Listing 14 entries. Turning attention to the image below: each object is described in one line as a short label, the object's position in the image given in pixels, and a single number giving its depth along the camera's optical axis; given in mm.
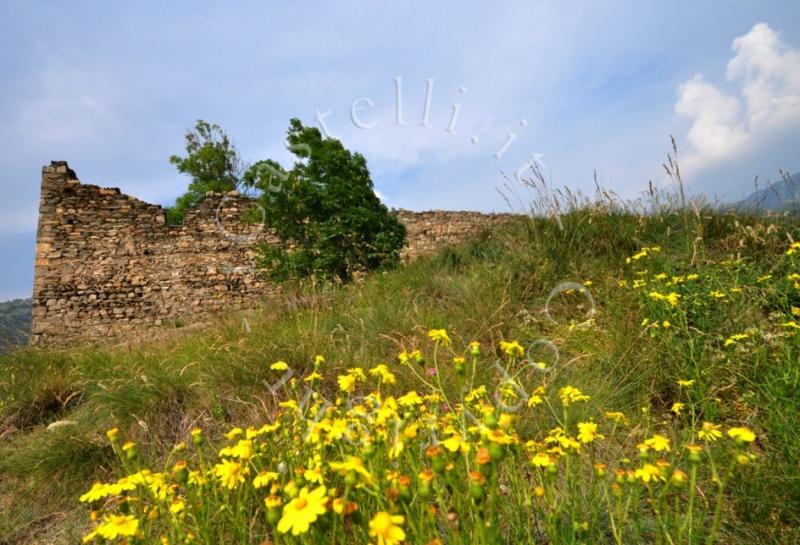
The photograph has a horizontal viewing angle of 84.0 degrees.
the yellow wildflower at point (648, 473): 943
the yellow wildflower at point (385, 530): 732
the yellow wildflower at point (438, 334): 1557
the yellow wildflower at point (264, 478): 1082
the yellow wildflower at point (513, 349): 1405
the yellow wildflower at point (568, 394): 1331
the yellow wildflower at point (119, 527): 881
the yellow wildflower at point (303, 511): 737
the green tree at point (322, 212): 6402
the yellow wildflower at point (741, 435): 792
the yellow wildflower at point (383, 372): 1586
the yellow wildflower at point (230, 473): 1098
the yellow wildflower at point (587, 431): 1143
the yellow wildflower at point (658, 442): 1047
